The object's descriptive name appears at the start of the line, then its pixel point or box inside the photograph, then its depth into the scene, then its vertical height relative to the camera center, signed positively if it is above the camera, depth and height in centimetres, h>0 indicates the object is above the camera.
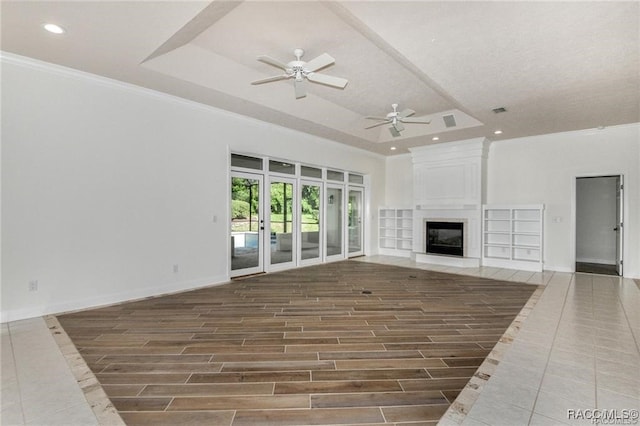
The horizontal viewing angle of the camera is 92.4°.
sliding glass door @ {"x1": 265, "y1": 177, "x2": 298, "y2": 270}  659 -14
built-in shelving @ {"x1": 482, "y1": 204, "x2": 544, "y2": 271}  700 -46
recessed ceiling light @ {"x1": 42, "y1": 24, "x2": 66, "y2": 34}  302 +188
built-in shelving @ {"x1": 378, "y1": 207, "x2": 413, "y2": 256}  909 -44
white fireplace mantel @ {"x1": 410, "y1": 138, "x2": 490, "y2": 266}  757 +74
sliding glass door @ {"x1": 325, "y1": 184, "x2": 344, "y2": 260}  802 -15
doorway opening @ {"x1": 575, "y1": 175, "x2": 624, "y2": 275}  777 -14
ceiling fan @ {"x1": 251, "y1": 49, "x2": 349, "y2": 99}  347 +175
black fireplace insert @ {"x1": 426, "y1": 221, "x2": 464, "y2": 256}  784 -56
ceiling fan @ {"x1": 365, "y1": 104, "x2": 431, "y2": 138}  533 +177
